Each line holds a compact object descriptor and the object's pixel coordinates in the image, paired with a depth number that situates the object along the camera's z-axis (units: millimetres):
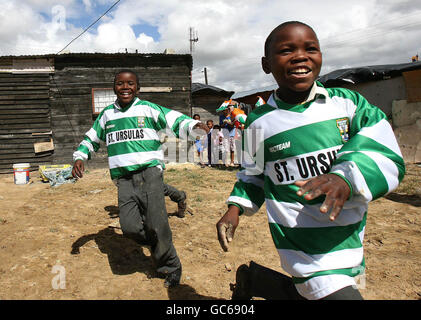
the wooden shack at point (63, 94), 12227
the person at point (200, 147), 12453
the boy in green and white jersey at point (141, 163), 3289
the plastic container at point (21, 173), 9914
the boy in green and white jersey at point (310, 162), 1409
